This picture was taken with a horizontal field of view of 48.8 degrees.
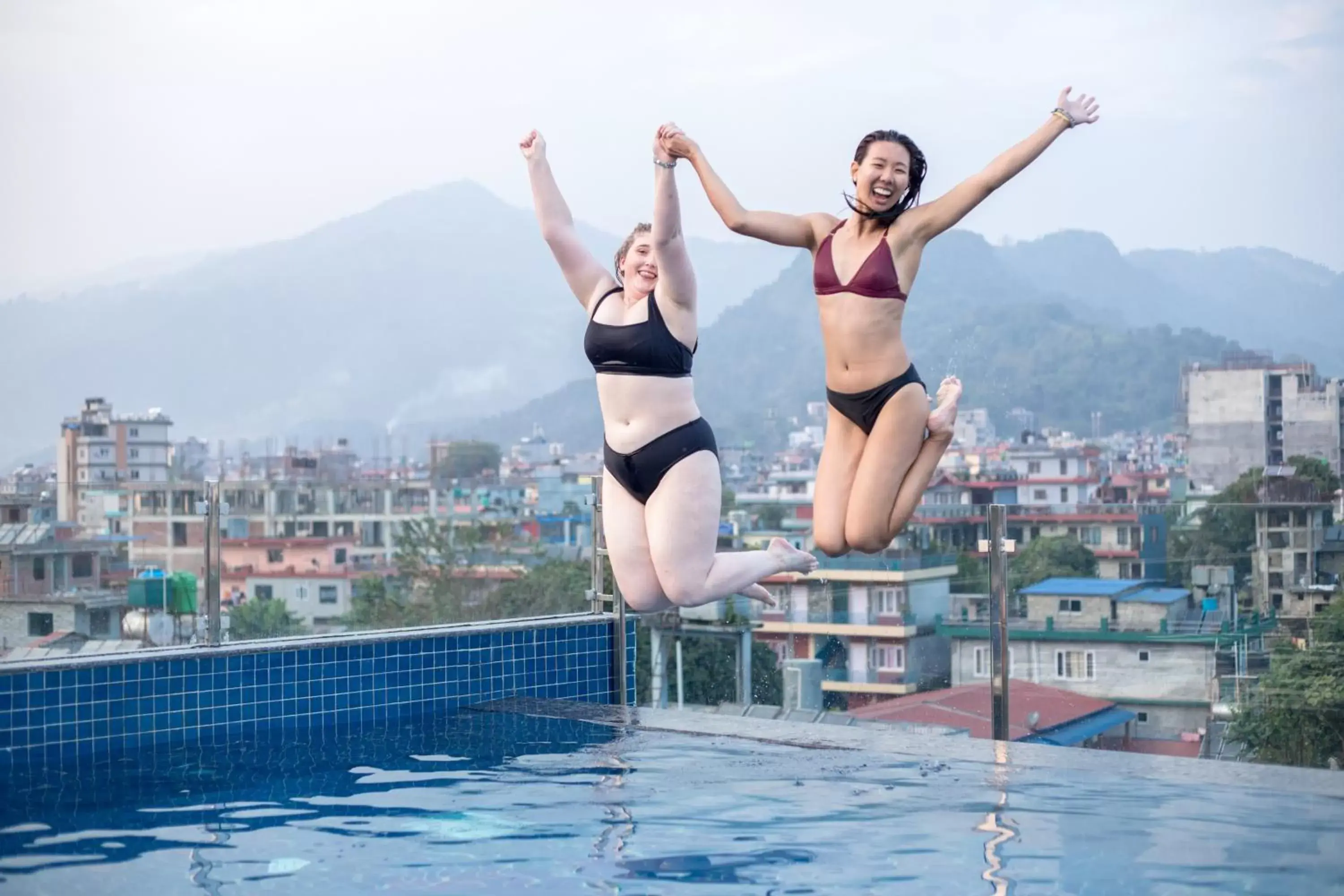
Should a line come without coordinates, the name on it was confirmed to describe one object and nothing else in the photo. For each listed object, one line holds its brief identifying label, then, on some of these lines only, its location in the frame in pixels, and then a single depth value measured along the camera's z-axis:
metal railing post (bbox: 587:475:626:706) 7.57
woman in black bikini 4.41
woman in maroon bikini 4.08
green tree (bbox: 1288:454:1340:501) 31.04
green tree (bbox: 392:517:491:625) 25.95
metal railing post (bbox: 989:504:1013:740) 6.48
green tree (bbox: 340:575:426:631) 20.08
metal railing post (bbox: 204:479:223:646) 6.39
